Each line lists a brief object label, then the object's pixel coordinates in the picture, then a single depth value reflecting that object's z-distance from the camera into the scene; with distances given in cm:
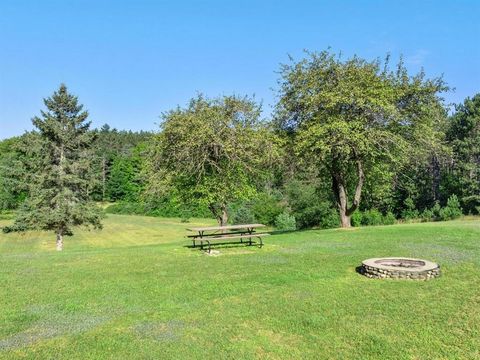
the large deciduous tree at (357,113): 1950
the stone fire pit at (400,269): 1006
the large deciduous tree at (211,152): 2164
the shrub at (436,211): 4115
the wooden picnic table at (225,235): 1472
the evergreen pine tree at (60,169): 3133
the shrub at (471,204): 4353
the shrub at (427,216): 3890
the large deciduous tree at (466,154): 4500
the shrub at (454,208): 3712
